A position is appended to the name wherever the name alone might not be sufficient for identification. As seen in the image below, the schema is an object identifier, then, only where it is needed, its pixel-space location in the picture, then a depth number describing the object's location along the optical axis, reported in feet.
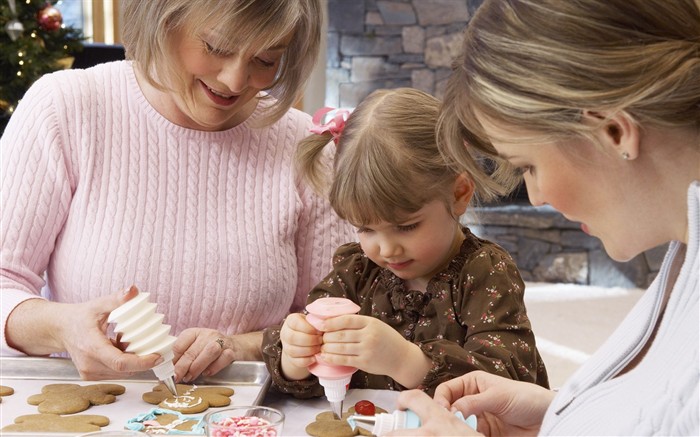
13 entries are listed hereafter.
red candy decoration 3.87
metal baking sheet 4.06
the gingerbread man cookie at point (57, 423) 3.63
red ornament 13.06
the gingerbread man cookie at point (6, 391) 4.15
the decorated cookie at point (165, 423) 3.71
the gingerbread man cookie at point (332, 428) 3.71
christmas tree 12.62
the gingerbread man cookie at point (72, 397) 3.98
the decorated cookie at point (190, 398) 4.02
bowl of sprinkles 3.12
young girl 4.29
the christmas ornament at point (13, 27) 12.55
